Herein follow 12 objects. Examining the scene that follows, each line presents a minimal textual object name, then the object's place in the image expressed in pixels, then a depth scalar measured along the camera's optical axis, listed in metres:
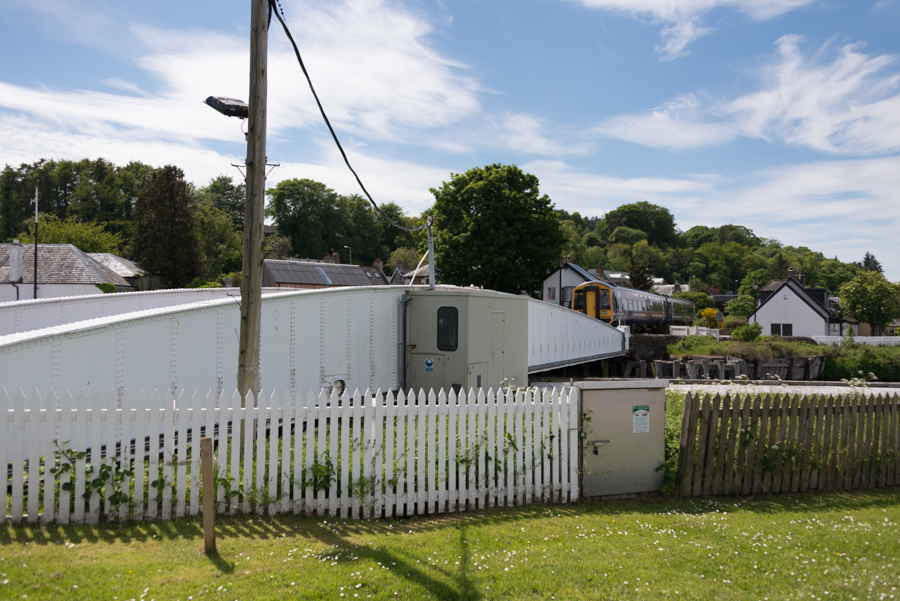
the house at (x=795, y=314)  46.00
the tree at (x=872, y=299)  42.88
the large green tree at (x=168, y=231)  46.12
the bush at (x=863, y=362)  30.20
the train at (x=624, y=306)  35.94
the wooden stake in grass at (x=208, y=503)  4.57
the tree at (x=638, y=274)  60.91
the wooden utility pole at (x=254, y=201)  6.17
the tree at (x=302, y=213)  76.88
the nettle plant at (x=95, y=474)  5.06
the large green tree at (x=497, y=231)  40.81
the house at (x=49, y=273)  30.06
